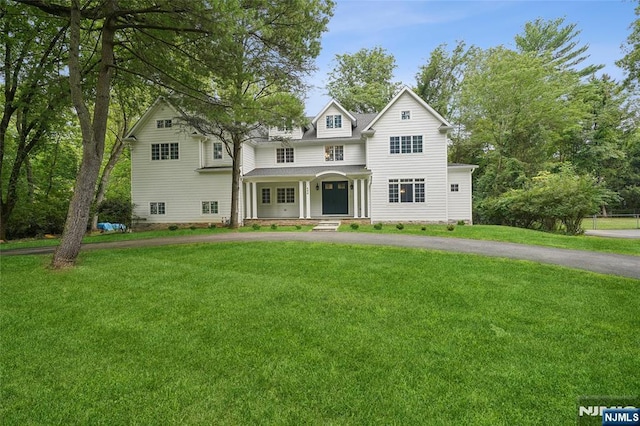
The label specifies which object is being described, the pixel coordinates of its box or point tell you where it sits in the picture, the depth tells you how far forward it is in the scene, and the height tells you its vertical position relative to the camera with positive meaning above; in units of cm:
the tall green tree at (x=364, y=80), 3102 +1432
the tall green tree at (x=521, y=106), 2342 +814
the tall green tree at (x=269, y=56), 888 +516
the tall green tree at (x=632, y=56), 1433 +708
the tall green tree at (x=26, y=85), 1174 +556
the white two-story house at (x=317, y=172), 1820 +261
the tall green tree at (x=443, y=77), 2975 +1294
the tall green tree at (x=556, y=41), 3128 +1698
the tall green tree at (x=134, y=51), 784 +491
